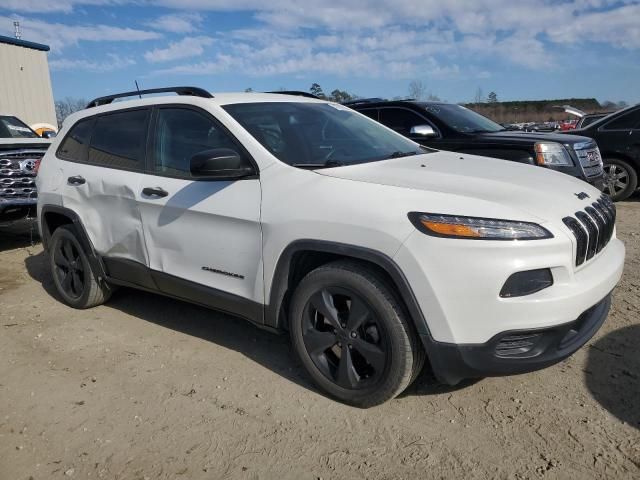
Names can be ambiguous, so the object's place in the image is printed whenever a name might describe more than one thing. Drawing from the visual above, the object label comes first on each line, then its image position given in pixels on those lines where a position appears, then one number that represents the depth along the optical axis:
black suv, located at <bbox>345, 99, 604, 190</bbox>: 6.23
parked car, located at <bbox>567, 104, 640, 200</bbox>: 8.38
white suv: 2.49
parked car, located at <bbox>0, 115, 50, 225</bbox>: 6.52
